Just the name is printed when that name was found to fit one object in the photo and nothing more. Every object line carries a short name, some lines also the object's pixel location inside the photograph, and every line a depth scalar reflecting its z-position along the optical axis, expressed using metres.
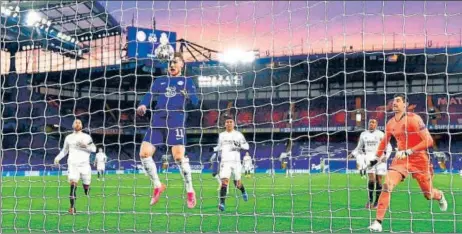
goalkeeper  6.03
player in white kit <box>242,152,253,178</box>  18.38
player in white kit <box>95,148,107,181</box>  20.85
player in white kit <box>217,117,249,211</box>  8.55
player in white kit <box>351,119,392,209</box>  8.95
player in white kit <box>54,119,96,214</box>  8.84
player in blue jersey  7.52
